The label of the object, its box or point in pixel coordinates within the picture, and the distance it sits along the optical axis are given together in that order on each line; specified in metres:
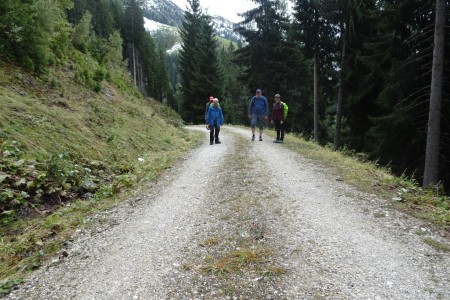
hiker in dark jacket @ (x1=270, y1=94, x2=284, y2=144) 14.26
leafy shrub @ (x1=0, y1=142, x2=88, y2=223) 5.71
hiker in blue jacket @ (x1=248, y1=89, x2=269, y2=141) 14.35
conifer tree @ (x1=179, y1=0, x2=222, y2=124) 40.47
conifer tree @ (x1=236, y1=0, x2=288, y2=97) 28.28
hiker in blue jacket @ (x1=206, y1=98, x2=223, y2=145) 13.67
